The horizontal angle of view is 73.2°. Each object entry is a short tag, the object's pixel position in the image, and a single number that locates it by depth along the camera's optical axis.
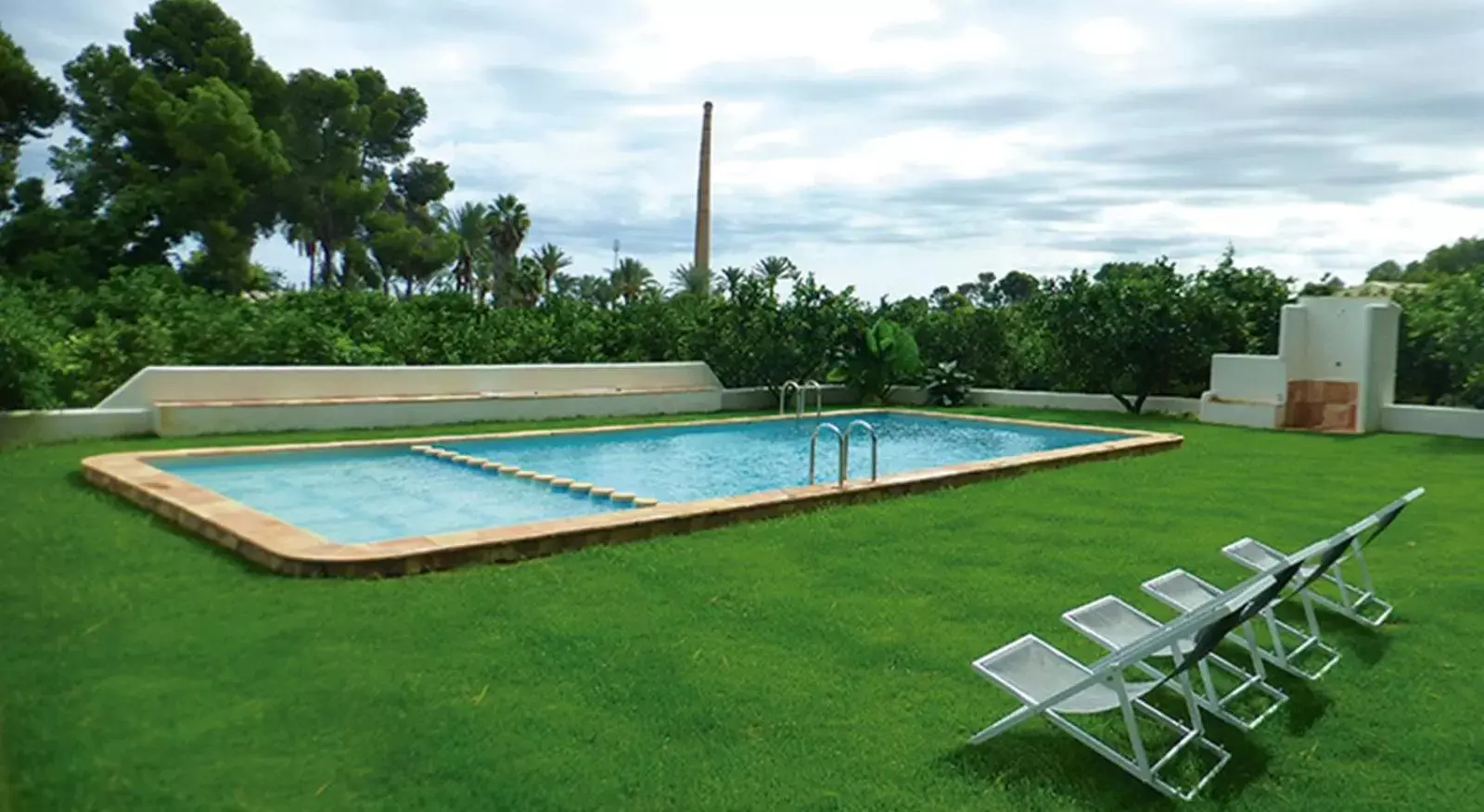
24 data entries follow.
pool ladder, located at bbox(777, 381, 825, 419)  14.56
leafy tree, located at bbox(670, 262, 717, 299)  39.81
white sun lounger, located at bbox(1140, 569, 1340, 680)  4.61
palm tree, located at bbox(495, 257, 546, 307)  45.25
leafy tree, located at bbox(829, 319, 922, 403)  19.92
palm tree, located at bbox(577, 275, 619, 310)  55.96
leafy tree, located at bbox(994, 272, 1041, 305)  82.69
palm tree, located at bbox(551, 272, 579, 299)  52.78
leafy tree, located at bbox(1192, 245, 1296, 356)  17.89
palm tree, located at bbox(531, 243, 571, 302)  53.34
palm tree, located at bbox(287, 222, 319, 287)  43.91
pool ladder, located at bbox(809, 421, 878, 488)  8.93
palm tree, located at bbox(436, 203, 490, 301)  52.38
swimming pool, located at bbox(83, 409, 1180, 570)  7.23
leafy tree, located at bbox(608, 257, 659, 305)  56.32
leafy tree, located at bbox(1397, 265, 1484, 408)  14.91
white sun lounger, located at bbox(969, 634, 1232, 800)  3.51
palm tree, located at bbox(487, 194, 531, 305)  51.22
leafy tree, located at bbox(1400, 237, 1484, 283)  26.53
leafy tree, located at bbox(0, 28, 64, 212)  25.58
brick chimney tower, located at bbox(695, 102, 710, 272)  42.19
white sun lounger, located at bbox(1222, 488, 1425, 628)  5.50
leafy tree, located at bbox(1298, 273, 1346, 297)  20.48
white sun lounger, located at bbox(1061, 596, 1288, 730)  4.11
